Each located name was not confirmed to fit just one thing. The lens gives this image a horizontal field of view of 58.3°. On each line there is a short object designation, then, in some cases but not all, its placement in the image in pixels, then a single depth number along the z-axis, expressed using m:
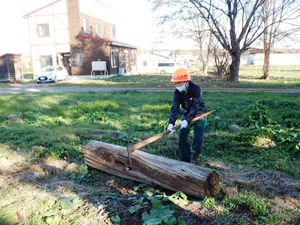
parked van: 34.61
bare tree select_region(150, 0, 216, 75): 19.11
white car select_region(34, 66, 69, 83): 22.25
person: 4.18
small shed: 24.28
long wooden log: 3.33
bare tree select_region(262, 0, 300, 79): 18.08
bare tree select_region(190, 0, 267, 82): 18.23
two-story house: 26.44
